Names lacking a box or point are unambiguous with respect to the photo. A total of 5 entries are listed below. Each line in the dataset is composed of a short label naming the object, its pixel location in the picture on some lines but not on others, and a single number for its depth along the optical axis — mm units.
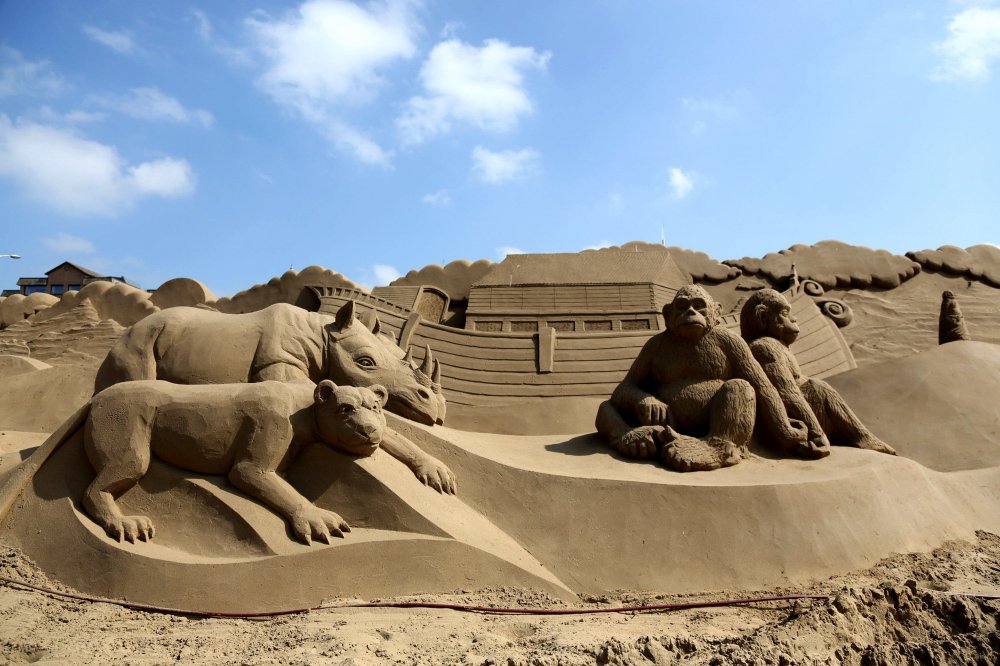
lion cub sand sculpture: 4371
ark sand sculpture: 4180
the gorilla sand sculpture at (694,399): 5016
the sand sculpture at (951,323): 8195
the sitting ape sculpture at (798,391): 5316
